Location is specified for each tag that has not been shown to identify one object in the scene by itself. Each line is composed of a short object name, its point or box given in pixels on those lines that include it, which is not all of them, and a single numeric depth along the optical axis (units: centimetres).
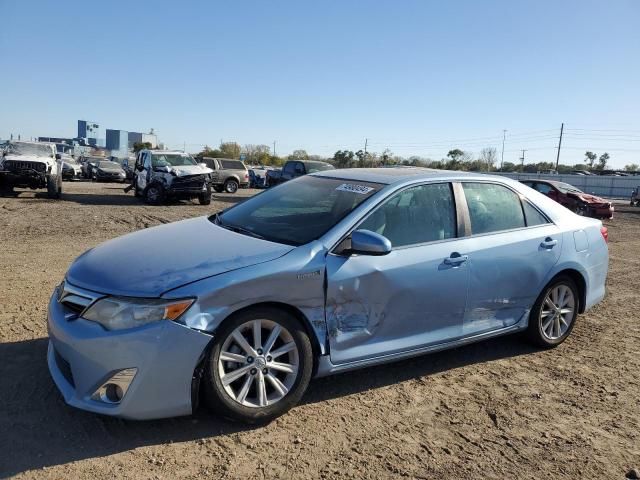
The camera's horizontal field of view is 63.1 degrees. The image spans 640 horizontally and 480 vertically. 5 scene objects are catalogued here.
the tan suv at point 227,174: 2609
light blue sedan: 288
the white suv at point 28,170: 1736
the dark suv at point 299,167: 2191
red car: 1941
